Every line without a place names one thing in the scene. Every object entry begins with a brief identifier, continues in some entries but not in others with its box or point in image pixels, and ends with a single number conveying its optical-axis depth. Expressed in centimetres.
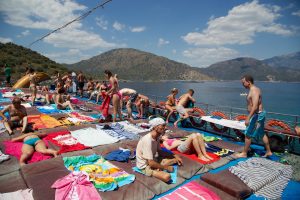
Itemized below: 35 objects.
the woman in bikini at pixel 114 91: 836
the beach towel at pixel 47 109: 1018
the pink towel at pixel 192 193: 370
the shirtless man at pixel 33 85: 1135
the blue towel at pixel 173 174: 433
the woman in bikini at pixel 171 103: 957
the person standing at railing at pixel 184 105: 871
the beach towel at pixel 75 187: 357
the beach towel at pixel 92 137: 625
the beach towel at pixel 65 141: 566
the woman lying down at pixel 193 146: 532
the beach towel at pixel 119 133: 684
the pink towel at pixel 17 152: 500
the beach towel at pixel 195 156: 518
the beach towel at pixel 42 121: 771
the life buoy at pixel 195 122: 895
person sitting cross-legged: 428
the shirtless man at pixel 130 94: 975
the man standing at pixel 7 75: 1875
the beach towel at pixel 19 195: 352
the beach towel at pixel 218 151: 580
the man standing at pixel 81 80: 1664
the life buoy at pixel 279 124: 678
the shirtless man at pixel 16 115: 676
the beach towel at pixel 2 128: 696
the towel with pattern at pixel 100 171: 394
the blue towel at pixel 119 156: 505
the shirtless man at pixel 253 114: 529
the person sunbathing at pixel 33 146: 502
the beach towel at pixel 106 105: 880
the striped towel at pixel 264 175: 414
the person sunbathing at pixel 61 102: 1087
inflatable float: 1886
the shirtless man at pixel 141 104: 1033
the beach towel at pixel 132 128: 757
